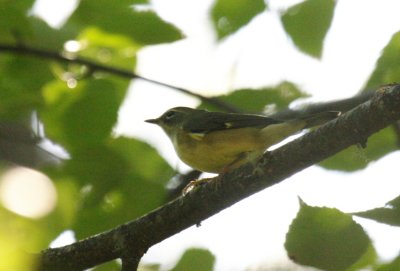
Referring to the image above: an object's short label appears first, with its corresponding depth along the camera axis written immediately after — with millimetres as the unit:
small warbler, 8430
